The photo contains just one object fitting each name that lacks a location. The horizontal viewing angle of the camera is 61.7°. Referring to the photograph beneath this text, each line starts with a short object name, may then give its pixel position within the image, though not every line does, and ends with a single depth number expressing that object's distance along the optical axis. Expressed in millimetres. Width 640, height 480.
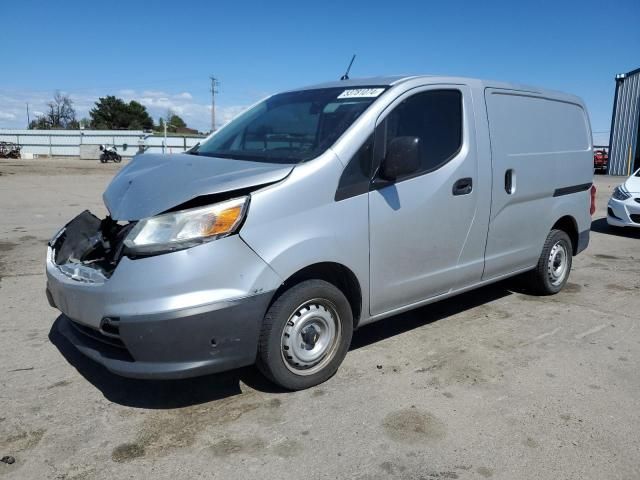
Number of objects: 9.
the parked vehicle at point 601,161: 29758
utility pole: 74312
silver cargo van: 2818
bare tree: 89312
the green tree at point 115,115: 87250
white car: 9281
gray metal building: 27781
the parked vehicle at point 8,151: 44719
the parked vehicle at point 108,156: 41750
